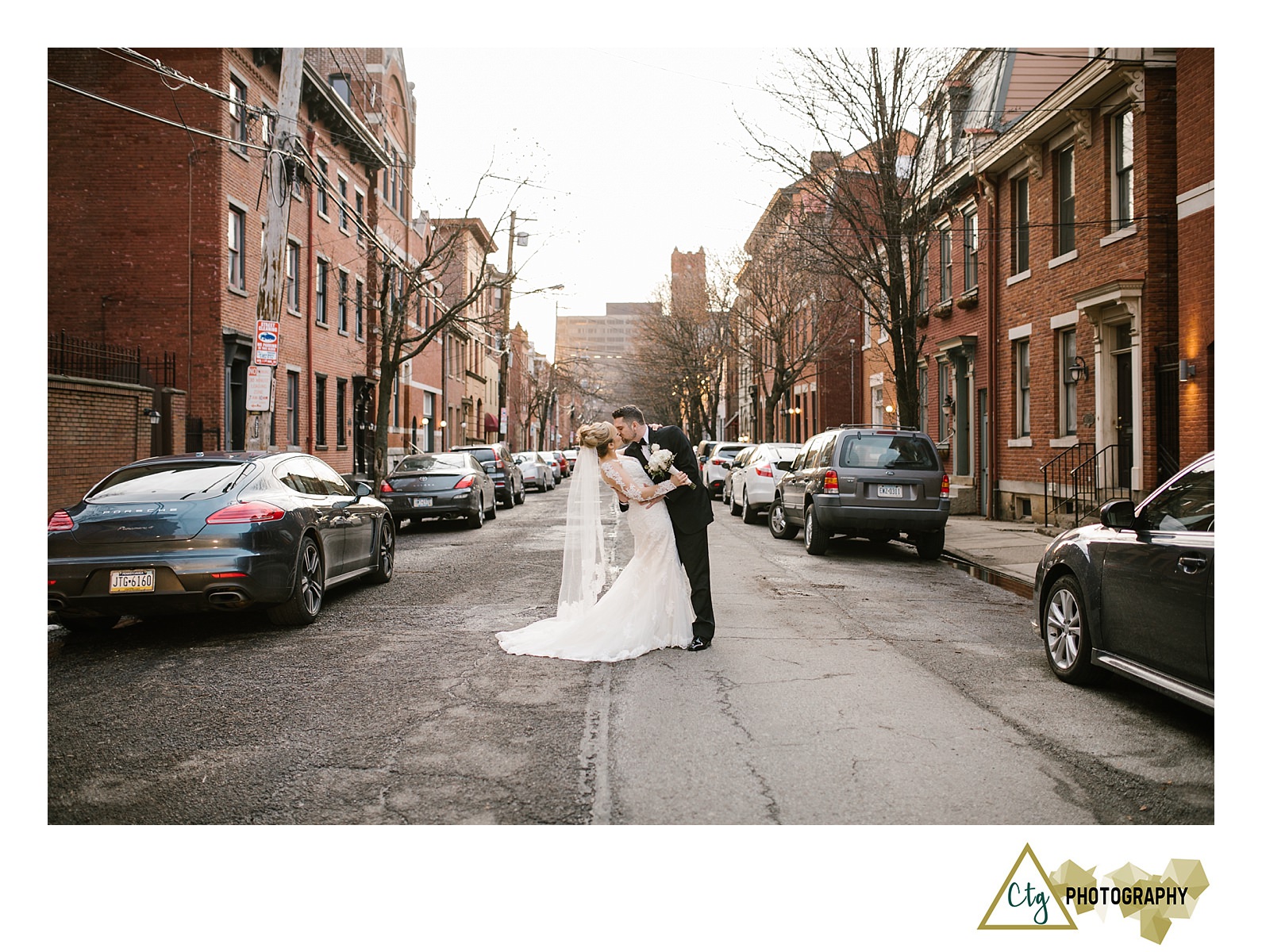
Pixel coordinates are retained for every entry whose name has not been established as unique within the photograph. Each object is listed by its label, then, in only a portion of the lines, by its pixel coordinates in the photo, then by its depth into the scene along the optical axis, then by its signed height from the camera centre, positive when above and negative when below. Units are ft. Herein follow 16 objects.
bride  24.34 -3.20
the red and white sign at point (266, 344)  46.91 +5.78
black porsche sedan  24.21 -1.72
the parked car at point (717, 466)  88.17 +0.23
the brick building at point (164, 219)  69.97 +17.35
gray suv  45.09 -0.98
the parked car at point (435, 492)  59.98 -1.26
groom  24.64 -1.27
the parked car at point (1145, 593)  15.92 -2.24
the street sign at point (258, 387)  47.26 +3.87
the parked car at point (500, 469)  81.35 +0.10
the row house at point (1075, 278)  45.55 +10.60
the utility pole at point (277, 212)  49.14 +12.64
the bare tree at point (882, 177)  56.75 +16.94
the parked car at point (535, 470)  116.06 -0.08
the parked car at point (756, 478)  63.77 -0.60
